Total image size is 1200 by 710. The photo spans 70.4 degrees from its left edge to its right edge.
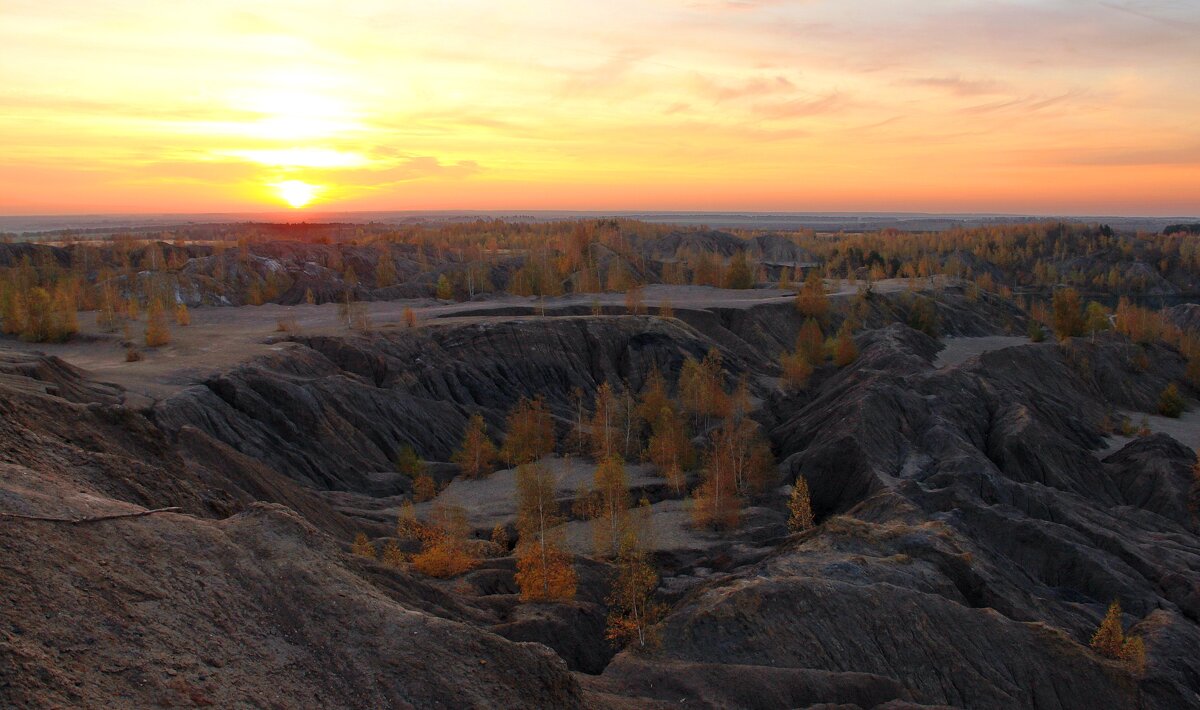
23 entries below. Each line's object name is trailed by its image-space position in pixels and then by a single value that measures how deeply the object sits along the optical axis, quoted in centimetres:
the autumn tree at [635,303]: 9138
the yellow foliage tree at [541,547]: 3147
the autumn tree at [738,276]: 12700
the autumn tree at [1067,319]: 10444
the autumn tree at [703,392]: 6688
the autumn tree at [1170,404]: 8275
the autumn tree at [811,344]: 8409
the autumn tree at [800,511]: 4238
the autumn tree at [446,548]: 3400
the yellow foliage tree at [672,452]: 5484
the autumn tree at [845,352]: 8106
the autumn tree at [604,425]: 6084
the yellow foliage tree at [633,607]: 2758
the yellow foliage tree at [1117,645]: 2917
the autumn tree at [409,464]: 5709
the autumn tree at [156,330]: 6700
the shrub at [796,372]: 7788
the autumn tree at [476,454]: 5859
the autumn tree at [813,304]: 10075
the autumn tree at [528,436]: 6084
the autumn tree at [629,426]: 6341
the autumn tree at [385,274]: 13412
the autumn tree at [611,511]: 4138
